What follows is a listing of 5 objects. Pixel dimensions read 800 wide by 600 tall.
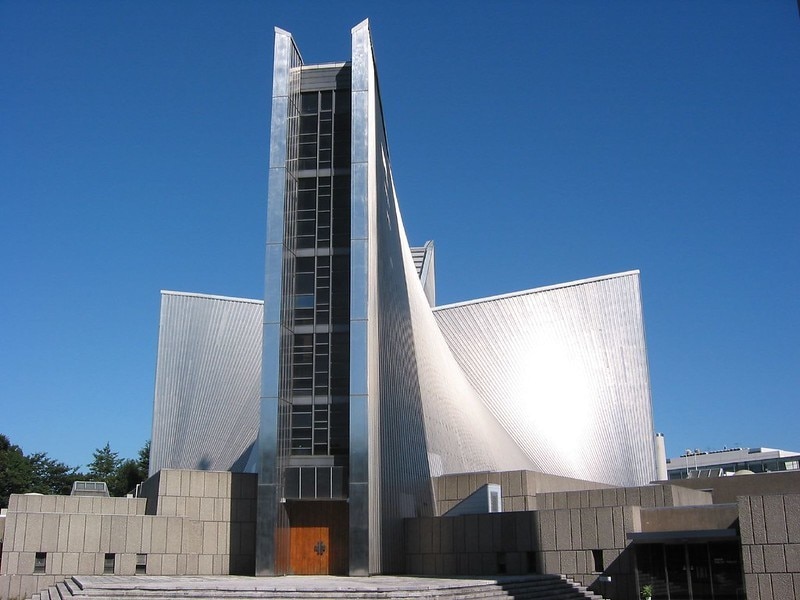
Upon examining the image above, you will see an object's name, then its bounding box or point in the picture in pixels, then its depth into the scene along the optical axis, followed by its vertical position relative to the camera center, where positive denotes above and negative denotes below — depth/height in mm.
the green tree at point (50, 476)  63156 +4996
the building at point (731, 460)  86875 +8249
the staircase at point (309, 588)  18656 -882
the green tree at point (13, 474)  58625 +4664
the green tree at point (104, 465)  69000 +6171
